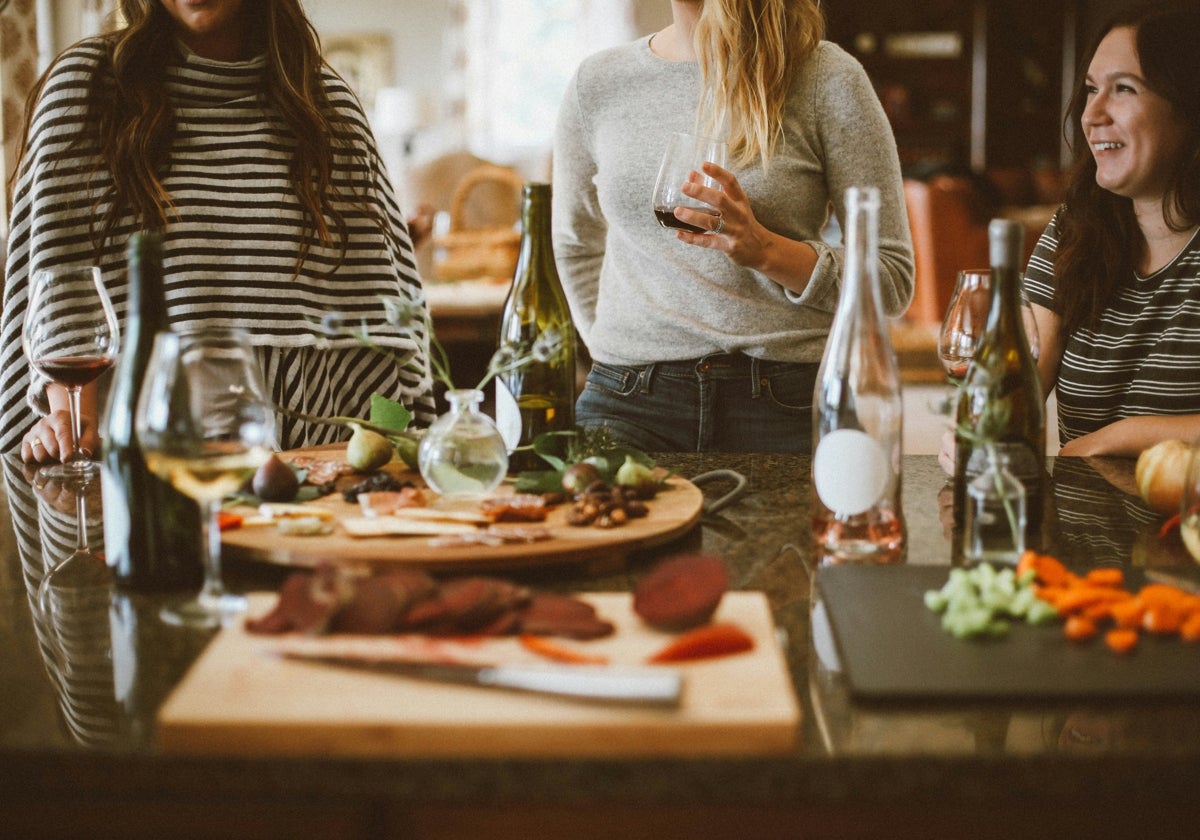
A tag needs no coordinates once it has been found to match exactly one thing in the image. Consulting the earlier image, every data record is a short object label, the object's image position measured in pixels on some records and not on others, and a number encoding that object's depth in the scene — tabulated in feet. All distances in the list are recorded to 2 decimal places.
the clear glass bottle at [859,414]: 3.18
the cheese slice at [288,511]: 3.37
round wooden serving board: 3.00
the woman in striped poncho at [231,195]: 5.26
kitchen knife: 2.11
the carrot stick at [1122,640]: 2.41
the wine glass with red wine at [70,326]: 3.92
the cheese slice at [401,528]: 3.19
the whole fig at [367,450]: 4.04
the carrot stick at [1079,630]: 2.47
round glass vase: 3.49
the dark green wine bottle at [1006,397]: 3.26
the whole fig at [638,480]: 3.68
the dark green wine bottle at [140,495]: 2.88
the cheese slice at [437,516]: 3.32
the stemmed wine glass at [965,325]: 4.13
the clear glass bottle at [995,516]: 3.01
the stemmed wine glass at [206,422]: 2.60
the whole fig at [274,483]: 3.60
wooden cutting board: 2.05
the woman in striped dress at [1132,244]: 5.54
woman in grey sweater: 5.44
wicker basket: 12.71
